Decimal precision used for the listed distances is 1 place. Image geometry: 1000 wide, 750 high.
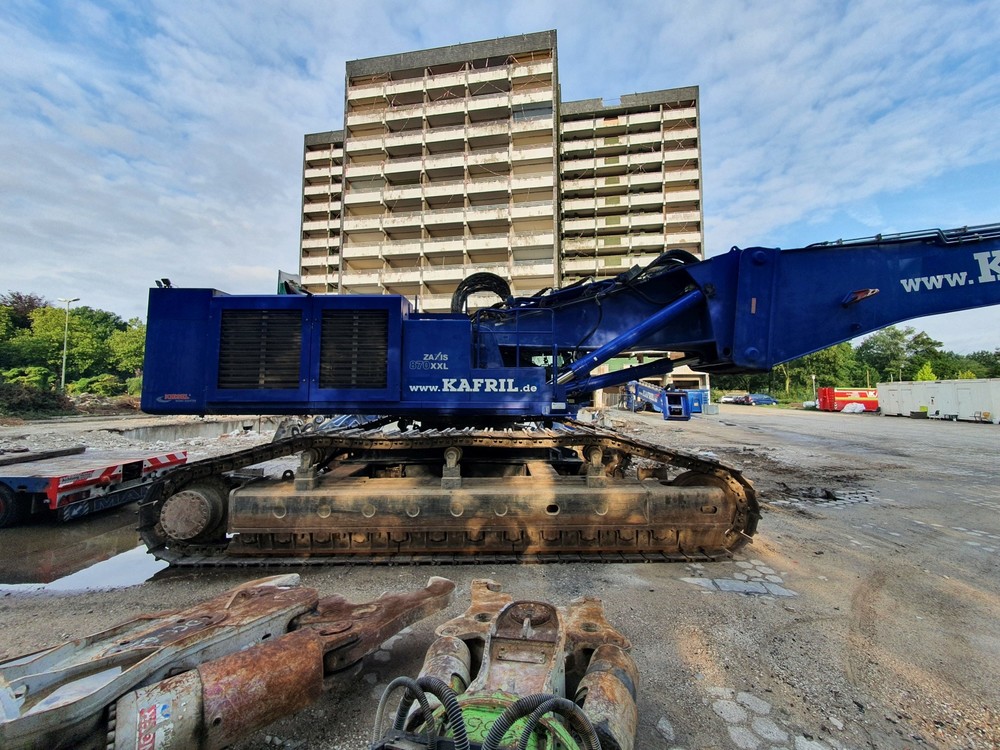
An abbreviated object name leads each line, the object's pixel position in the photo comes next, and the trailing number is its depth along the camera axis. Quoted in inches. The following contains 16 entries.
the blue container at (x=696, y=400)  1159.0
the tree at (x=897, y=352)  2628.0
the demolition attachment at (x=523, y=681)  57.0
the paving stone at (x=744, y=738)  86.6
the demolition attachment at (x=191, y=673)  67.4
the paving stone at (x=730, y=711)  93.7
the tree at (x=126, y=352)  2175.2
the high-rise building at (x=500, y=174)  1843.0
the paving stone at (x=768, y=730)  88.4
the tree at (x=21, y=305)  2022.6
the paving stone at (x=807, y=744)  85.7
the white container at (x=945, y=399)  946.7
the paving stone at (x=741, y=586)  155.0
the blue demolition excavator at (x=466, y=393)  179.8
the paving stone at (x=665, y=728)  88.5
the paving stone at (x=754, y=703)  96.1
